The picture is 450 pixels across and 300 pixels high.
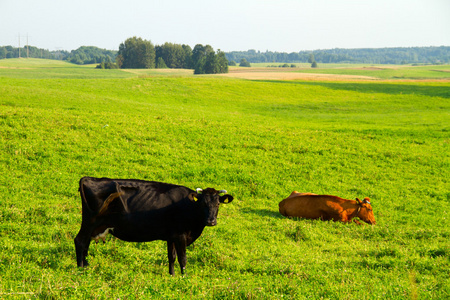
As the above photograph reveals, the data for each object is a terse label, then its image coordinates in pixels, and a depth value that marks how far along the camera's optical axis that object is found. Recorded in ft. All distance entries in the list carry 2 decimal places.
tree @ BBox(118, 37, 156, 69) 556.51
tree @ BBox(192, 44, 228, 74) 483.10
